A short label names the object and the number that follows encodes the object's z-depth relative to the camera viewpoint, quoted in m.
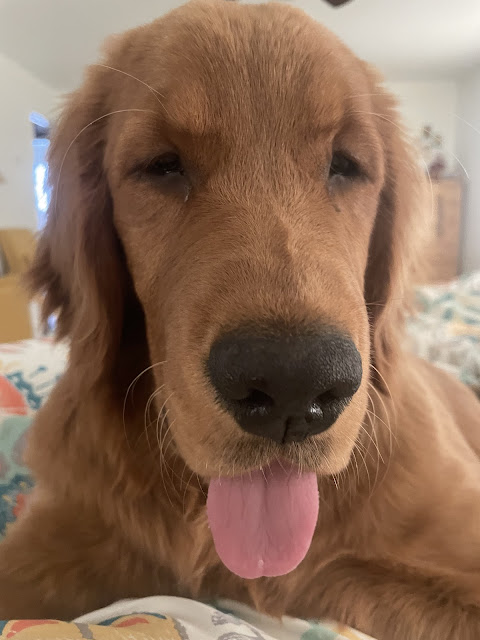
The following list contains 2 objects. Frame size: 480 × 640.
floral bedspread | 0.28
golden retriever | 0.14
